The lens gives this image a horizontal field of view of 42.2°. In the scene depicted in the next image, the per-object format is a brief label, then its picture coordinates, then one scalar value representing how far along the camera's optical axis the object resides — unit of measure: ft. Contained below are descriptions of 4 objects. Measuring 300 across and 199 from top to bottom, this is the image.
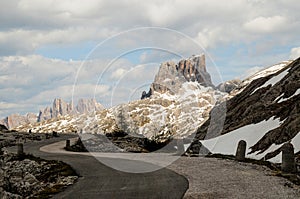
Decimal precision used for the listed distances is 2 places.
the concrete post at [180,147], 210.88
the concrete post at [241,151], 132.16
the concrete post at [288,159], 98.89
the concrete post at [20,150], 170.60
